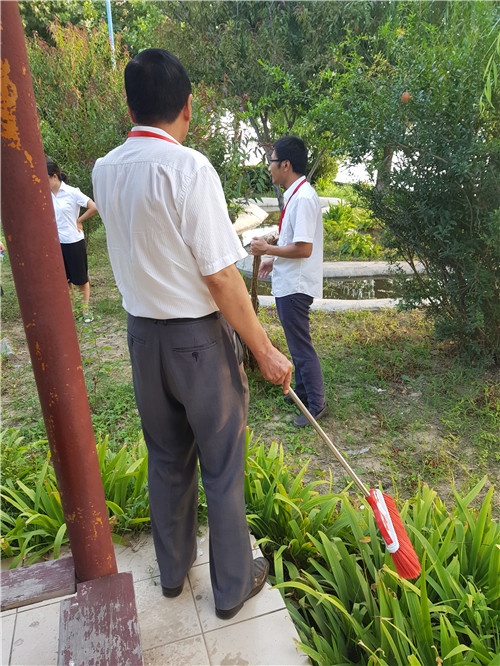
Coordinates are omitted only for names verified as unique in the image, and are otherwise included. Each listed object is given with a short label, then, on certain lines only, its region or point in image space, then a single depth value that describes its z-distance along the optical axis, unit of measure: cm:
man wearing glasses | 362
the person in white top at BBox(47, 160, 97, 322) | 542
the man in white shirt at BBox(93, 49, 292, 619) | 167
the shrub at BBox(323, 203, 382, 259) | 916
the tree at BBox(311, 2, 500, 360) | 387
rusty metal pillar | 144
